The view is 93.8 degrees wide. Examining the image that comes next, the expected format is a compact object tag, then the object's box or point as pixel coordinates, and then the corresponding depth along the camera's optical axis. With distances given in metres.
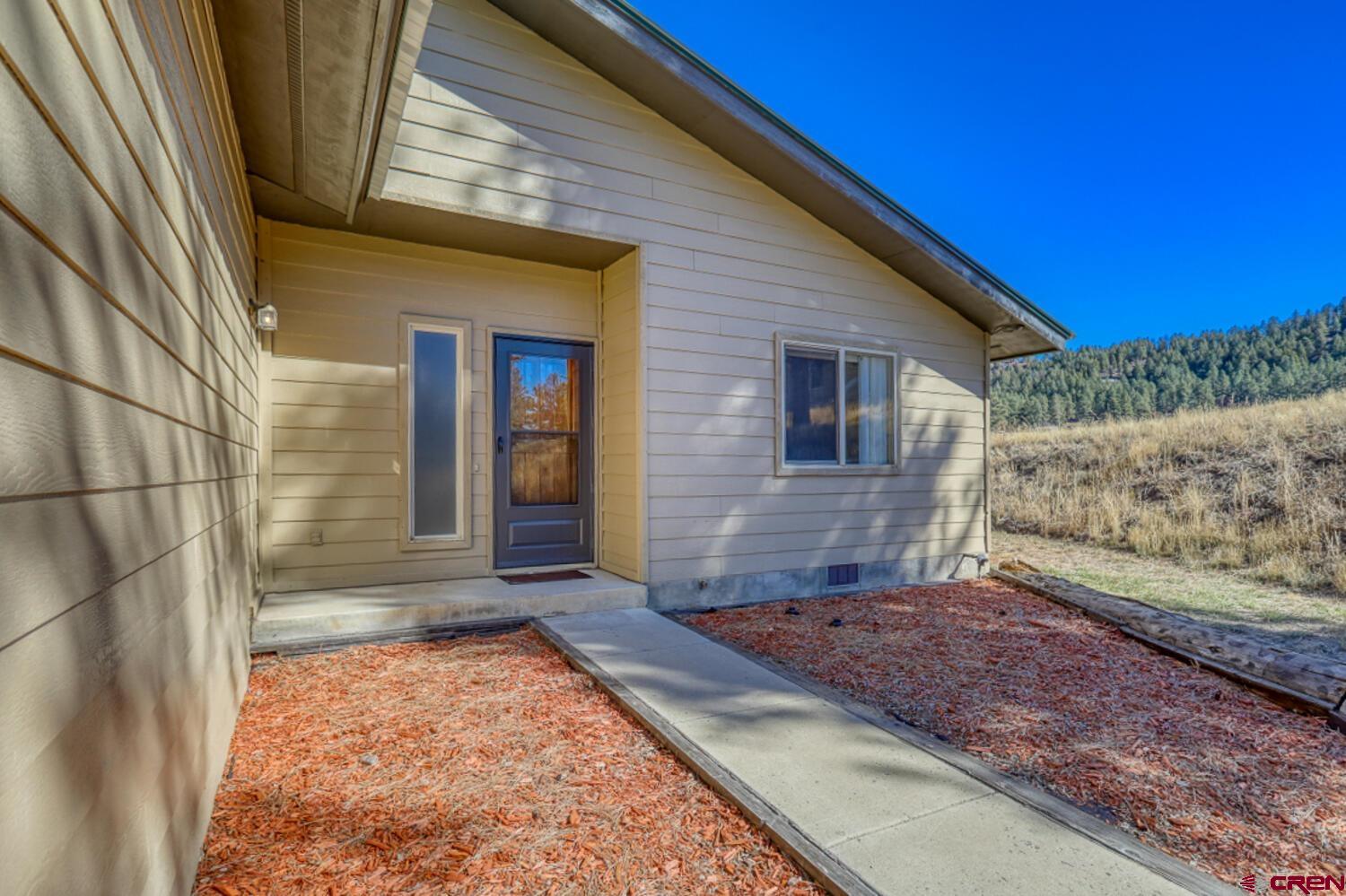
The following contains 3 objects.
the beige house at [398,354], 1.00
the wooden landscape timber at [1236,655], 3.23
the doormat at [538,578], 4.90
